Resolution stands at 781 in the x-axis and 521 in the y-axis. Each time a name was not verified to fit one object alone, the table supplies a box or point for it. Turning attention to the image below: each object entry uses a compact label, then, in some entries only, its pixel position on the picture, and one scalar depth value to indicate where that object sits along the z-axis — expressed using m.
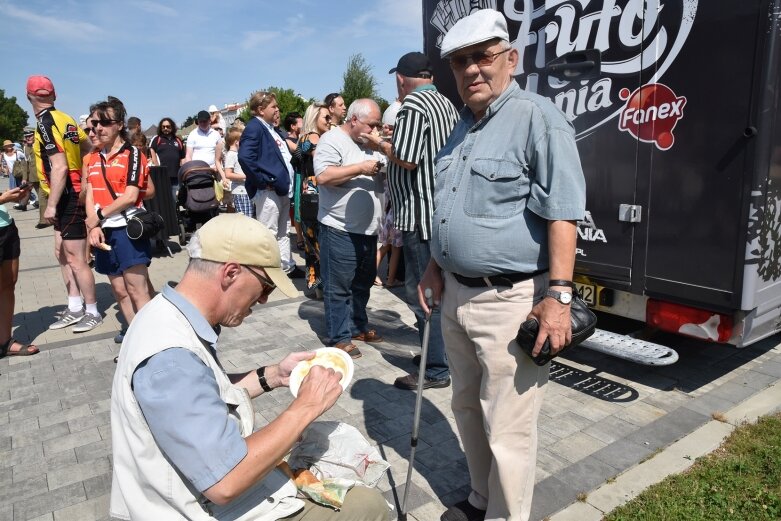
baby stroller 9.12
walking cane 2.59
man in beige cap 1.39
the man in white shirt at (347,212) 4.23
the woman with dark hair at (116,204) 4.39
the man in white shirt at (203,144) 9.48
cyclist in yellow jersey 4.82
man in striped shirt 3.47
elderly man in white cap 2.01
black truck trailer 3.12
